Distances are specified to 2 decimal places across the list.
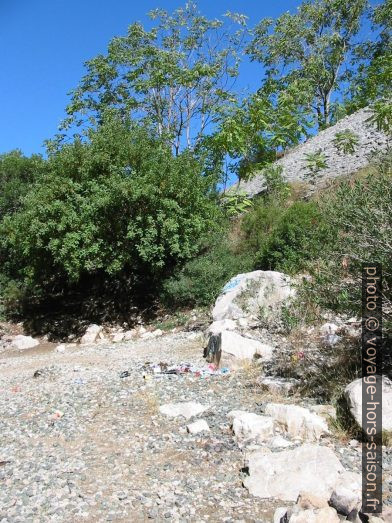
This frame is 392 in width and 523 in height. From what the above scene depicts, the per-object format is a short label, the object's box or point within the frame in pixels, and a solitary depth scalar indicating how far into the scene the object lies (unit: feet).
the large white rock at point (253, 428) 14.46
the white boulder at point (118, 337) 34.83
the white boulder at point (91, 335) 35.85
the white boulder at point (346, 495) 10.30
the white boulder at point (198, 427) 15.40
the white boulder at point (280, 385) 17.67
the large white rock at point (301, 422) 14.26
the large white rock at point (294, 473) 11.47
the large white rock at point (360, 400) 13.53
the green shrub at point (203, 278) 35.53
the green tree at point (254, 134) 53.16
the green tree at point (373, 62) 72.84
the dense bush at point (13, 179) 49.83
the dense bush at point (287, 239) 32.89
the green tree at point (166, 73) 60.49
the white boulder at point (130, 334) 34.88
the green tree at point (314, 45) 92.43
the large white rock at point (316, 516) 9.55
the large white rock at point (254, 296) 29.01
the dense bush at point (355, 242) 15.94
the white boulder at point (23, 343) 37.32
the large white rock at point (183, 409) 16.78
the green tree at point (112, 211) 34.50
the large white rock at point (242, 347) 21.66
